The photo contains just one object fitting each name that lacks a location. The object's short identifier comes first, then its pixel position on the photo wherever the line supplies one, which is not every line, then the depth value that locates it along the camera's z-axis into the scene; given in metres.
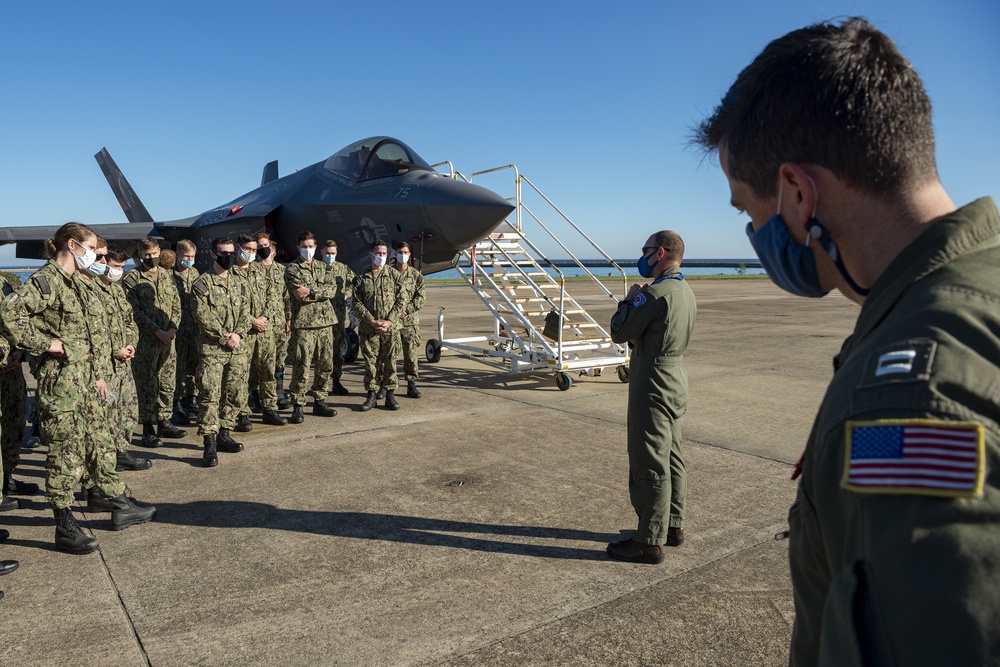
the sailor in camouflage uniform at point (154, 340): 6.70
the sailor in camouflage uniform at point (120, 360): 4.80
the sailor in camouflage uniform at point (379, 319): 7.75
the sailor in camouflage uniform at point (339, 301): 8.41
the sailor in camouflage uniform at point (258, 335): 6.57
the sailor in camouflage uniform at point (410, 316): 8.18
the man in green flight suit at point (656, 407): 3.76
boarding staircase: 8.78
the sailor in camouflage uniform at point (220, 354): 5.92
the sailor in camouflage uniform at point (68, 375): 4.02
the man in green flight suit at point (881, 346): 0.76
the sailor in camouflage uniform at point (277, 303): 7.09
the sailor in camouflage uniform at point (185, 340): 7.46
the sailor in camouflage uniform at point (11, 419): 4.85
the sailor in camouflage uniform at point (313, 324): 7.55
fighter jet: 8.70
